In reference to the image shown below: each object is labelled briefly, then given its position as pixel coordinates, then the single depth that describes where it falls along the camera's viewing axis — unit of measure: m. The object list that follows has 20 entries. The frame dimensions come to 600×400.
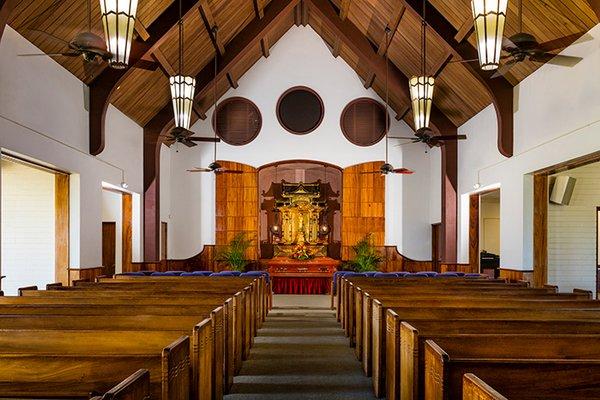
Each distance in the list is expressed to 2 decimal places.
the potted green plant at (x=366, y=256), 13.29
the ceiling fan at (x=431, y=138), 8.92
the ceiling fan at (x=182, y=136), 7.85
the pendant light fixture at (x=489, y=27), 4.44
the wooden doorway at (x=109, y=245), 12.16
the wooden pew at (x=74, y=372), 2.34
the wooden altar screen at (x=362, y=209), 14.27
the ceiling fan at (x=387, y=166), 10.55
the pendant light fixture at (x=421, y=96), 8.12
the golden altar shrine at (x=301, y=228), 13.77
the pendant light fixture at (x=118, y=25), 4.39
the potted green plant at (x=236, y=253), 13.51
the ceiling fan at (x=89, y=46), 4.91
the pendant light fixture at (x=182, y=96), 7.39
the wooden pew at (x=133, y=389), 1.73
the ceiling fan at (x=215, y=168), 10.49
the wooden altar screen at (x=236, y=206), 14.26
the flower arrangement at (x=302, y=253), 13.66
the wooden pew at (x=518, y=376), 2.24
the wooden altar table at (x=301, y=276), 13.05
